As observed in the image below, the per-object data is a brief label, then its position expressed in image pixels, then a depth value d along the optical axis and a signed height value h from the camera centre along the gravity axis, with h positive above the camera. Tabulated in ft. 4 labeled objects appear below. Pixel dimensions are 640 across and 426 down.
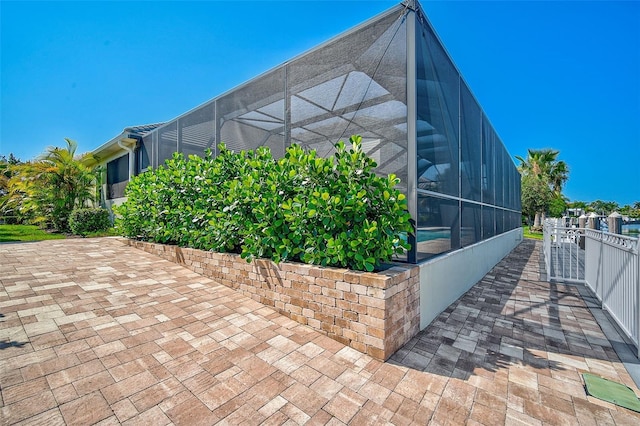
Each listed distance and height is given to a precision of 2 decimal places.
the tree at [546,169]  87.51 +15.61
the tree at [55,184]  35.04 +3.52
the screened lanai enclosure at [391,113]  11.09 +5.24
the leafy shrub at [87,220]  31.30 -1.07
